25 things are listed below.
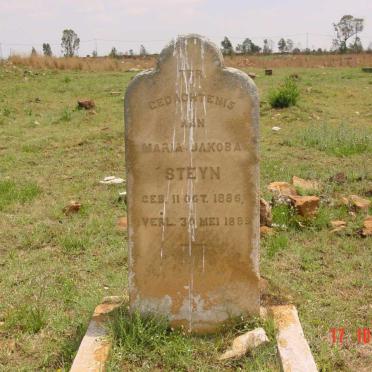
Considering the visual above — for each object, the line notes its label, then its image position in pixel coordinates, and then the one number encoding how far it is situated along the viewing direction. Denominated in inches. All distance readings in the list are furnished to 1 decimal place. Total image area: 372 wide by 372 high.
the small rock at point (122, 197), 237.9
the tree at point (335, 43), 1946.9
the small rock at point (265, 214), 199.3
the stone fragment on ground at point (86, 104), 440.8
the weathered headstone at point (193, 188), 117.9
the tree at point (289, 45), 2237.5
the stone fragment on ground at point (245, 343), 116.5
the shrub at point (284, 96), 405.4
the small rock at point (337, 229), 197.9
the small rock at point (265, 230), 196.2
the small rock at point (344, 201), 219.5
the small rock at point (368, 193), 234.5
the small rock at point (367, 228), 193.6
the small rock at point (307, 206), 205.6
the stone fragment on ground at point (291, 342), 108.9
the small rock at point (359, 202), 215.8
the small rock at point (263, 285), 151.9
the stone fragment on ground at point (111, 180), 261.8
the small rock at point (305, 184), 241.3
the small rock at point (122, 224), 207.0
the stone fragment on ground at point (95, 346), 111.3
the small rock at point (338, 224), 202.1
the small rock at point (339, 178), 250.0
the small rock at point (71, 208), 223.6
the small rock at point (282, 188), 227.5
